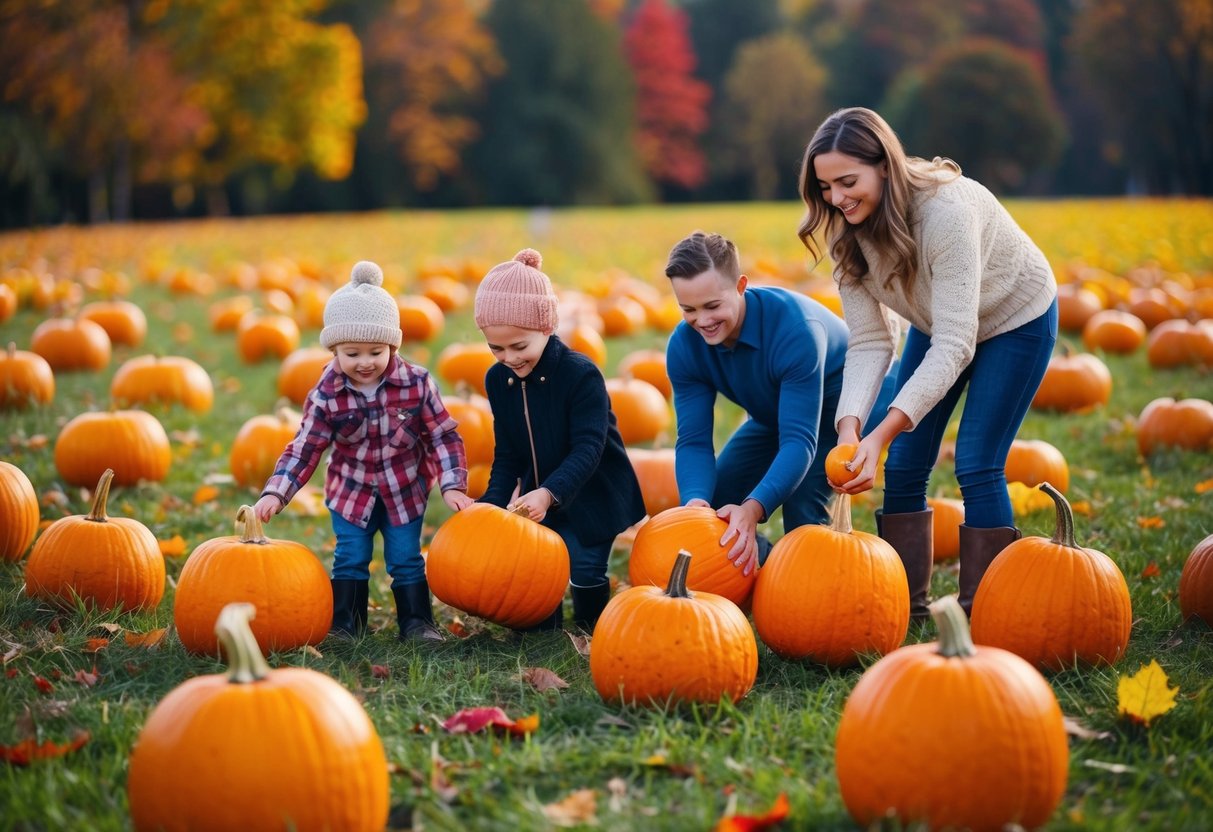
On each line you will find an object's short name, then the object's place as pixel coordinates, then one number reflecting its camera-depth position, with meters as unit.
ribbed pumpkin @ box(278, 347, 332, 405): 7.12
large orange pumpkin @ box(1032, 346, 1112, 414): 6.89
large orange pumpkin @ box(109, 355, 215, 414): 6.94
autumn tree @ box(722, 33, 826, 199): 56.91
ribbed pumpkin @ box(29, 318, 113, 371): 7.94
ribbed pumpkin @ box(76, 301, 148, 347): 9.11
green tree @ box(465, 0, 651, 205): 51.03
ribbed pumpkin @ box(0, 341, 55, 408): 6.63
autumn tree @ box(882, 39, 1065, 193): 48.53
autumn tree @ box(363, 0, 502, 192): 46.31
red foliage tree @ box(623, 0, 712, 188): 60.03
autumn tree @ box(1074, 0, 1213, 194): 34.16
